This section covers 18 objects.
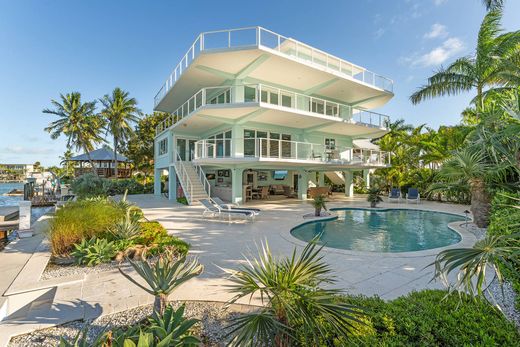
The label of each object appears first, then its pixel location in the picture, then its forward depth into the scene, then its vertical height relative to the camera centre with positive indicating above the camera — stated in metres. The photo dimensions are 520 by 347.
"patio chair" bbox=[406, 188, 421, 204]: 18.87 -1.14
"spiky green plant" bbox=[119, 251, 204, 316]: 3.29 -1.39
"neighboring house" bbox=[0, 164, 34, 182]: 81.70 +2.69
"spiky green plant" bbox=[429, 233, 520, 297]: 2.32 -0.78
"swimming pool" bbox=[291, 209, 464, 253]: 8.70 -2.29
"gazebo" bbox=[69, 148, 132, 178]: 34.47 +2.78
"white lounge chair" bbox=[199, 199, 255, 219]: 11.55 -1.52
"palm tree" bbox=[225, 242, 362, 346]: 2.42 -1.37
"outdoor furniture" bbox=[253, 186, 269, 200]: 21.69 -1.14
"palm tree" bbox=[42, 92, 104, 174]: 30.62 +7.72
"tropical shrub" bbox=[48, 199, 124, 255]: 6.52 -1.25
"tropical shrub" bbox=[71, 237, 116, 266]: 6.09 -1.88
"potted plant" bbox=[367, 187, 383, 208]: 16.75 -1.09
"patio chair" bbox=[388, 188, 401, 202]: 19.50 -1.18
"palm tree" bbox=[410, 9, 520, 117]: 14.50 +7.56
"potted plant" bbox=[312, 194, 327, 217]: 12.92 -1.27
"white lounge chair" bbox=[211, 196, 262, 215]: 11.88 -1.34
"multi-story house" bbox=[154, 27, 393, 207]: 14.50 +4.58
